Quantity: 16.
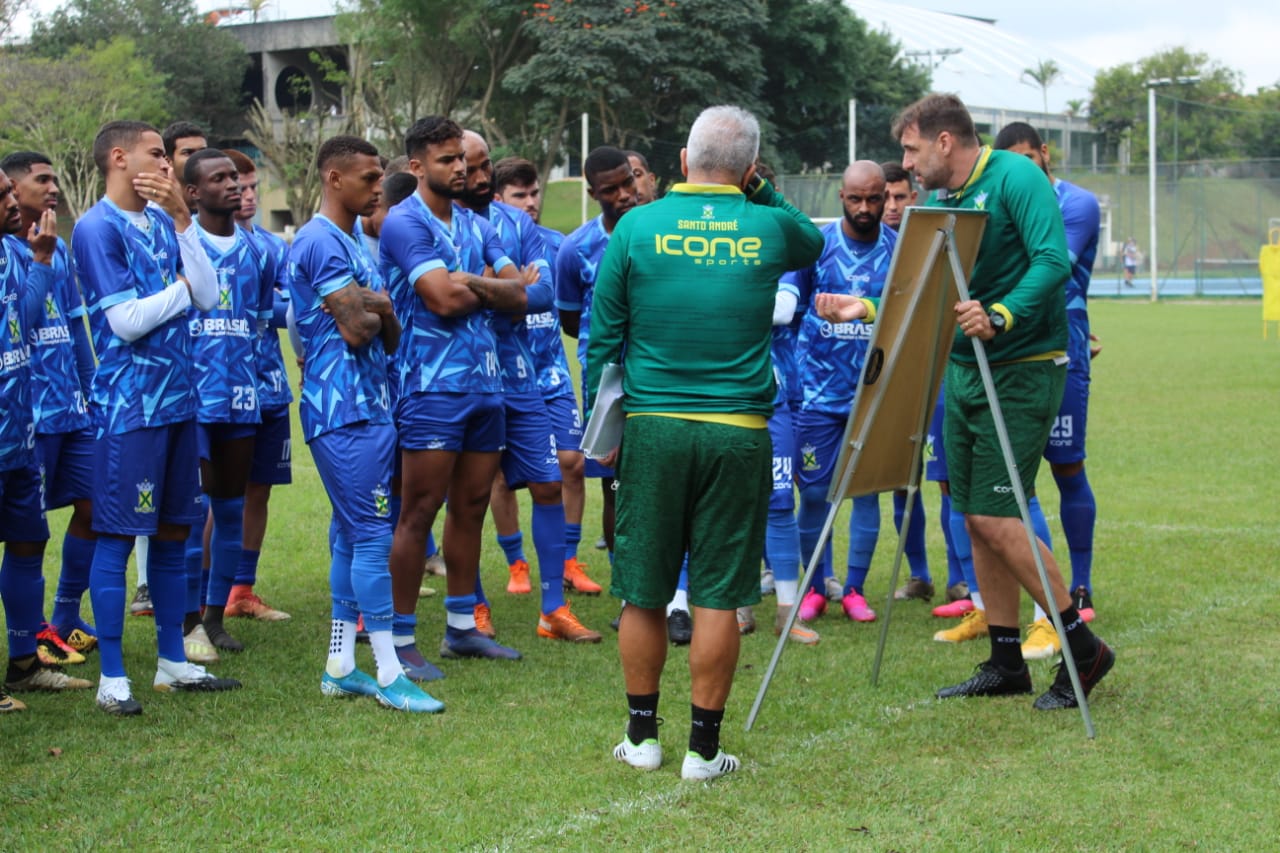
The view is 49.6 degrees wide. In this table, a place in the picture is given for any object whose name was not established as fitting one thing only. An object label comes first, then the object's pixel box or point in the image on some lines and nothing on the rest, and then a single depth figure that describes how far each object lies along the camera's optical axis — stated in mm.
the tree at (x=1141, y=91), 73438
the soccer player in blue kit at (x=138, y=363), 5484
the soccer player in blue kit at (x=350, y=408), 5668
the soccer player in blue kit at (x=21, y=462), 5410
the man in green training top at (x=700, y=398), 4699
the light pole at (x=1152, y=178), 39909
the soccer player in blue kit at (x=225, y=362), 6387
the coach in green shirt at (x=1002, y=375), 5531
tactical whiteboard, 5426
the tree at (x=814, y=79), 47344
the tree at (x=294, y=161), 33656
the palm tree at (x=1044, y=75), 84188
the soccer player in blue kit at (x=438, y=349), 6070
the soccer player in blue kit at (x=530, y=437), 6867
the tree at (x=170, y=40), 57688
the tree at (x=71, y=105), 44844
